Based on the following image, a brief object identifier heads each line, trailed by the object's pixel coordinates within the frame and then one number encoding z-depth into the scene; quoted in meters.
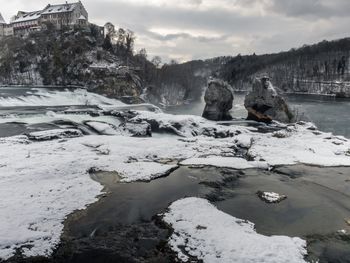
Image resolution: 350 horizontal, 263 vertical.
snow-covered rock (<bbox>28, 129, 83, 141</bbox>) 29.98
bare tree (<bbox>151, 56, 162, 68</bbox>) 123.38
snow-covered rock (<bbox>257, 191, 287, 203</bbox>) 17.62
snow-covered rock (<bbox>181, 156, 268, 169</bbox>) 23.56
